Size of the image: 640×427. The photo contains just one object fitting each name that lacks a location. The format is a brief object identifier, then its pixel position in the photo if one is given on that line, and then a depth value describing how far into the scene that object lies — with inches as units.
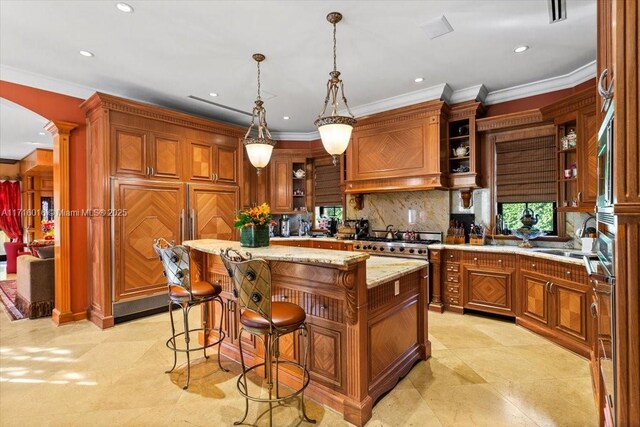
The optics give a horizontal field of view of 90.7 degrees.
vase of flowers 109.0
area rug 171.8
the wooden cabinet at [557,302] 118.5
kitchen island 82.4
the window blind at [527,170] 158.6
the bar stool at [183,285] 98.6
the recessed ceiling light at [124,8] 98.8
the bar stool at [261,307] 70.9
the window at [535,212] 160.2
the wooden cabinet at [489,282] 151.2
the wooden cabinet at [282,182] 243.1
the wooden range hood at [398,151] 169.8
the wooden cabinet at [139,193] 151.5
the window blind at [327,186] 239.8
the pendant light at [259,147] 124.2
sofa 164.4
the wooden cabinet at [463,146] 167.9
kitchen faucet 135.6
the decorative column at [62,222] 153.3
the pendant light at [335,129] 98.7
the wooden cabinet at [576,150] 125.6
